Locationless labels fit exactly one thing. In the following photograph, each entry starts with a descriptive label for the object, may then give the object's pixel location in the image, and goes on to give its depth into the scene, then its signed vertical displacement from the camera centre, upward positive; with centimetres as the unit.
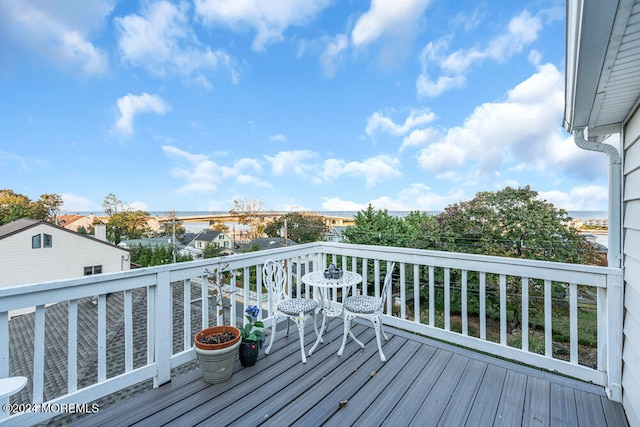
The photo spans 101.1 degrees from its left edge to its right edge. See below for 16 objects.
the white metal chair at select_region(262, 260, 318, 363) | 266 -98
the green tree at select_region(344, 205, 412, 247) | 978 -70
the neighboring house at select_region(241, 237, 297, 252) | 1708 -212
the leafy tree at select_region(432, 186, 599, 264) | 709 -55
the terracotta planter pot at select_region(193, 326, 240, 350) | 215 -109
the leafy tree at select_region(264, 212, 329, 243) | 1691 -97
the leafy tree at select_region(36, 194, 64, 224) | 1078 +39
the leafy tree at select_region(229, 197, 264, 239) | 2152 +20
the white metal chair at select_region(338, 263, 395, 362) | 260 -99
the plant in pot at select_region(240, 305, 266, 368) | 244 -122
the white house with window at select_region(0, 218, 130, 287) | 1171 -192
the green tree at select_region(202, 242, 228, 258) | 2185 -330
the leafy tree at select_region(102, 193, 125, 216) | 1975 +74
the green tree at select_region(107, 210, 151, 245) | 2069 -108
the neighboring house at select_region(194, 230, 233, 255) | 2750 -294
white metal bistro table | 277 -77
